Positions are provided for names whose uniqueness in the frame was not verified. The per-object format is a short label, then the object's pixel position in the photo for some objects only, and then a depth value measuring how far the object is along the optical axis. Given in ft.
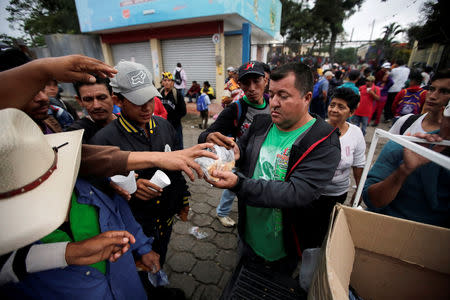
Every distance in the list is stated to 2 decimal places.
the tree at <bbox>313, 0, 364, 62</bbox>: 86.58
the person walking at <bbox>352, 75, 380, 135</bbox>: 19.16
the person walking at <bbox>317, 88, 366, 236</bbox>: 7.45
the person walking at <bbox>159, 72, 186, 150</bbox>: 14.61
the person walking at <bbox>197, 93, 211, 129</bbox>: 22.82
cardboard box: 3.70
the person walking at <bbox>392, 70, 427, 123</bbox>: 15.90
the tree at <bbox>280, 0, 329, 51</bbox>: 83.82
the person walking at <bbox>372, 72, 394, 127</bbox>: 26.09
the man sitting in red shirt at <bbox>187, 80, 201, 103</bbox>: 38.58
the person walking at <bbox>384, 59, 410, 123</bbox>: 25.32
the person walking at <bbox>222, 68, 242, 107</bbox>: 13.29
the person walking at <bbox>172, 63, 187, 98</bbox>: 35.09
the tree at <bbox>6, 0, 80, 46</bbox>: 62.08
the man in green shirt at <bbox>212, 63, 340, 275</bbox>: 4.53
